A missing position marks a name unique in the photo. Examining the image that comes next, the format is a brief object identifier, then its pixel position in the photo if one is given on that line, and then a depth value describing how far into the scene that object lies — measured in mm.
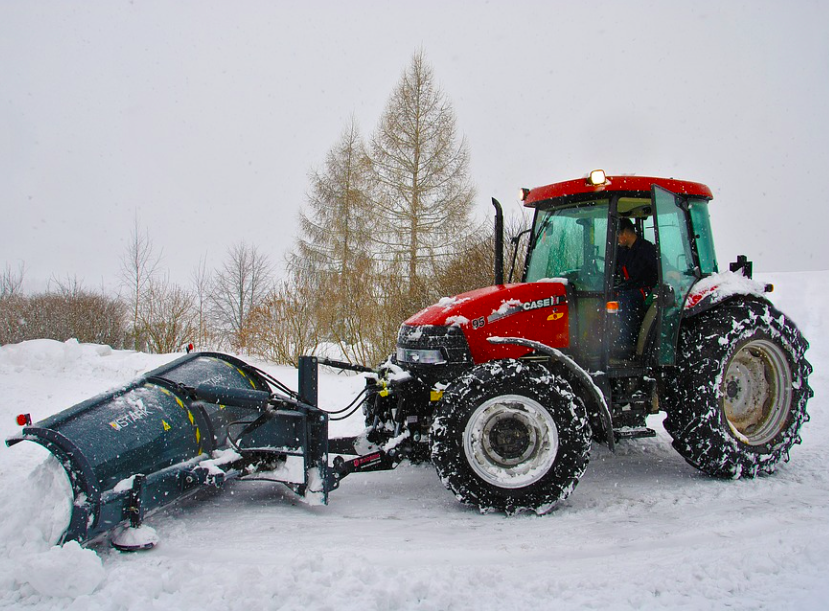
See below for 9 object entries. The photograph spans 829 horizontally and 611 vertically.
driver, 4668
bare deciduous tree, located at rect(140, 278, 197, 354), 15109
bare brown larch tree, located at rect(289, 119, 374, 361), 19391
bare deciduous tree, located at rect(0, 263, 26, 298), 24188
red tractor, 3912
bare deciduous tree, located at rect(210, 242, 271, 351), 29500
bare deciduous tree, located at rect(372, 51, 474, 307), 18531
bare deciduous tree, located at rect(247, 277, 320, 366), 12398
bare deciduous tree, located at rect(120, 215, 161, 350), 15805
